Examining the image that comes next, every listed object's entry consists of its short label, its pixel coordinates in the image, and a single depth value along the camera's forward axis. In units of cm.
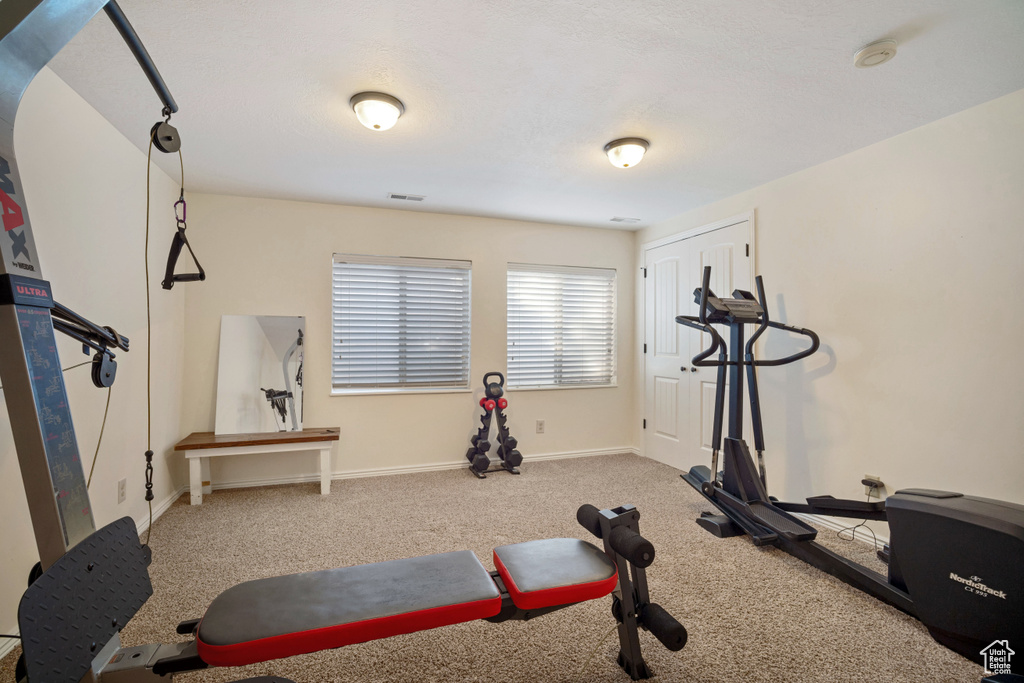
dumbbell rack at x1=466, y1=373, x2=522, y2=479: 409
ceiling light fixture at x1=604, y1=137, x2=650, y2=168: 273
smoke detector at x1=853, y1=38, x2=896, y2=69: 182
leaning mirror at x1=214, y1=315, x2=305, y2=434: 369
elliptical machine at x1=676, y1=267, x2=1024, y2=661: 156
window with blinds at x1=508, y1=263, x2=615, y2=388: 465
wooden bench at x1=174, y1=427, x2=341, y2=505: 330
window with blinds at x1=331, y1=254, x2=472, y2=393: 409
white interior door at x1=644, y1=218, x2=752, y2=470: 377
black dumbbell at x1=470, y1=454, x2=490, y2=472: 403
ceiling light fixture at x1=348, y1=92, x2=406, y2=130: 224
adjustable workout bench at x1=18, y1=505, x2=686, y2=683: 101
